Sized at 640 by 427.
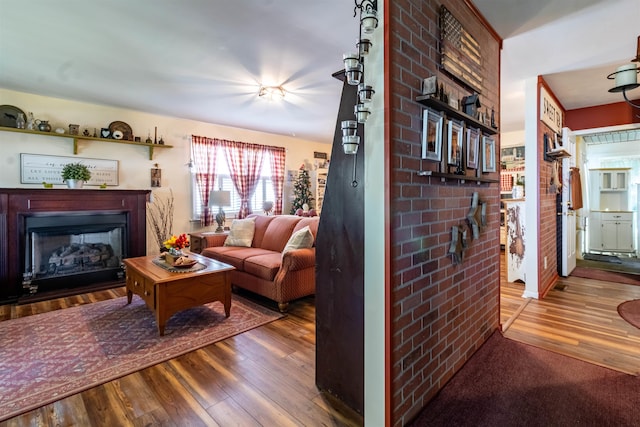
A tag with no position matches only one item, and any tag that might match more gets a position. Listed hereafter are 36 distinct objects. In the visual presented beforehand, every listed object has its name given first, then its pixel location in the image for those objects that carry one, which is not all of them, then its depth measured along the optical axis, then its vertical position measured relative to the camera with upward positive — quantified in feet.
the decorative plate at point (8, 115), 11.53 +3.64
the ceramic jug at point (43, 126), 12.14 +3.40
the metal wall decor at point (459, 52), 5.96 +3.38
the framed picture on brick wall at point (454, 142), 5.88 +1.32
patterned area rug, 6.27 -3.49
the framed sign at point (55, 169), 12.23 +1.79
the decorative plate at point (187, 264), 9.44 -1.70
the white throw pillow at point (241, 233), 14.07 -1.09
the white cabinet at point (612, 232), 19.24 -1.52
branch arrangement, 15.37 -0.35
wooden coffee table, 8.39 -2.27
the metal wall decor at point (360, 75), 4.21 +1.96
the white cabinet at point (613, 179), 20.16 +1.94
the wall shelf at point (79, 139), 11.71 +3.10
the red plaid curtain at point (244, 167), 18.11 +2.64
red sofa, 10.22 -1.87
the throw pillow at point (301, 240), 10.90 -1.10
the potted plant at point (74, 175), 12.60 +1.48
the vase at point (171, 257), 9.93 -1.53
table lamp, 16.34 +0.49
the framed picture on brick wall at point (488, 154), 7.35 +1.36
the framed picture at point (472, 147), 6.57 +1.38
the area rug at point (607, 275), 13.20 -3.07
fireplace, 11.47 -1.19
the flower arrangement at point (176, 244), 10.00 -1.11
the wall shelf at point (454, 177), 5.12 +0.62
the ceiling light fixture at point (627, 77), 5.39 +2.33
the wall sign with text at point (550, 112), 11.10 +3.86
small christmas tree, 21.26 +1.23
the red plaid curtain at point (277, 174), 20.22 +2.37
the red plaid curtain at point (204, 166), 16.72 +2.43
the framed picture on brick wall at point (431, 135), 5.24 +1.31
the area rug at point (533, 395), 5.09 -3.47
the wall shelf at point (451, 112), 5.05 +1.84
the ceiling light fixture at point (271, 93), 11.41 +4.55
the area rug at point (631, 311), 9.04 -3.28
